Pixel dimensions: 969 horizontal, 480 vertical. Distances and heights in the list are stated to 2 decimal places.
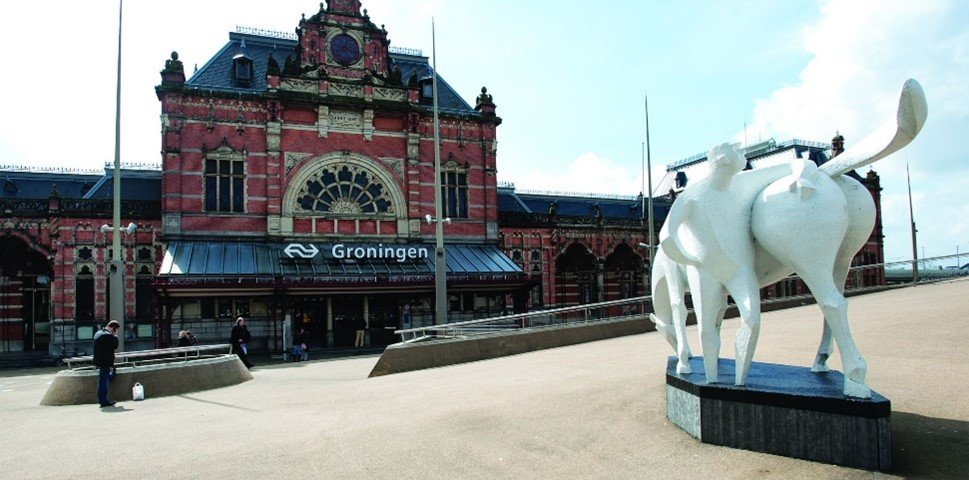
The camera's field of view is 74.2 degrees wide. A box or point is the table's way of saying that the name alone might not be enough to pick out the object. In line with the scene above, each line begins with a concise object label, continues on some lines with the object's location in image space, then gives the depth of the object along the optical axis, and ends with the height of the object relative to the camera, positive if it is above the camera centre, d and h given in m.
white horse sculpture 6.14 +0.28
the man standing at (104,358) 11.44 -1.40
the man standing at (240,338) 17.77 -1.70
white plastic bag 12.12 -2.14
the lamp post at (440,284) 21.41 -0.41
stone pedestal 5.55 -1.44
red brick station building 28.55 +3.12
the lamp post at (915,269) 25.52 -0.36
